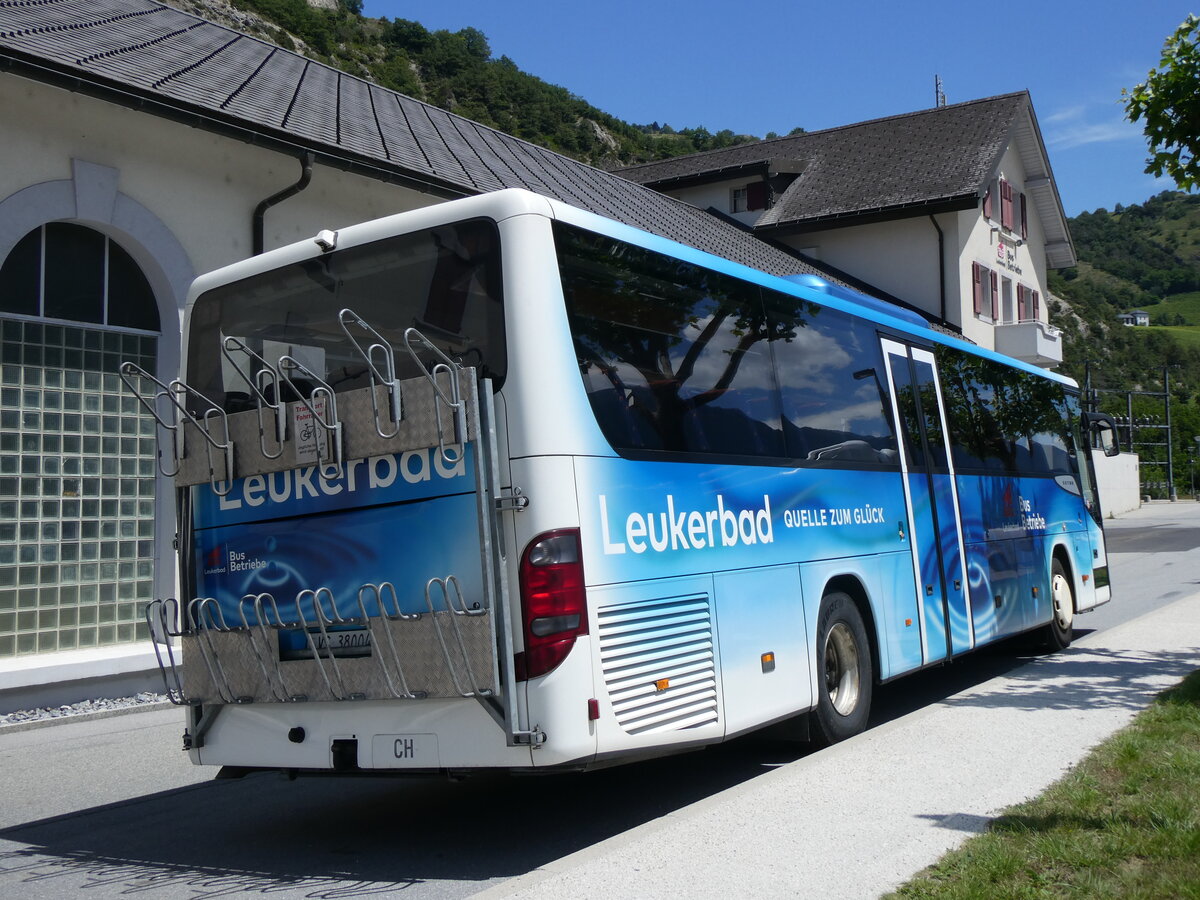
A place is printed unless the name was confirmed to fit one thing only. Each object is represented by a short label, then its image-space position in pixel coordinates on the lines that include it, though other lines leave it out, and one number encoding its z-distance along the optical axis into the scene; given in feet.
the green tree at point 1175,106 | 33.50
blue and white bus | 17.54
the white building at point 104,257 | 34.50
